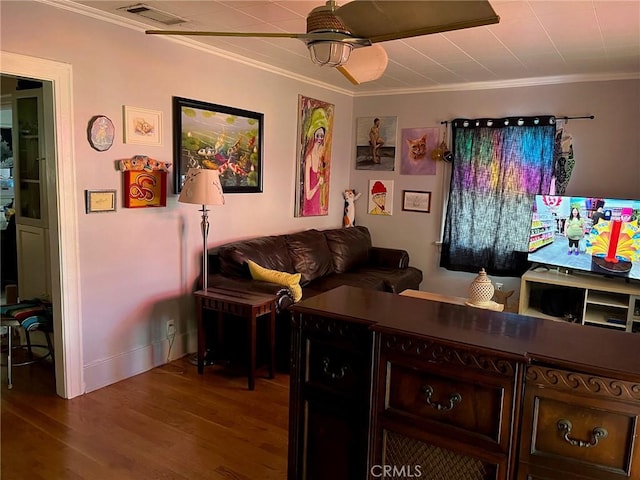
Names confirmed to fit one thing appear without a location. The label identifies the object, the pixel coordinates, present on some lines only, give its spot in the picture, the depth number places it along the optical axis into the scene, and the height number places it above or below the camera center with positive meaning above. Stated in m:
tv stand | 4.15 -0.91
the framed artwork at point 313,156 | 5.16 +0.31
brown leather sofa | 3.75 -0.75
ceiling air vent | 3.03 +1.04
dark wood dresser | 1.36 -0.62
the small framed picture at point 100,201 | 3.21 -0.15
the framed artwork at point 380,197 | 5.79 -0.12
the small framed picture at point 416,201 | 5.55 -0.15
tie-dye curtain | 4.86 +0.02
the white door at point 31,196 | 3.76 -0.16
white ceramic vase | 3.58 -0.72
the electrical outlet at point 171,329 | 3.89 -1.16
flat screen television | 4.16 -0.37
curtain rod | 4.64 +0.71
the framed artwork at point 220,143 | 3.79 +0.32
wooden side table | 3.37 -0.88
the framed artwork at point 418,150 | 5.46 +0.42
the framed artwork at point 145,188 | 3.43 -0.06
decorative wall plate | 3.17 +0.29
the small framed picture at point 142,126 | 3.41 +0.38
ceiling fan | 1.64 +0.60
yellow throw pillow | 3.71 -0.71
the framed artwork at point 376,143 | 5.72 +0.51
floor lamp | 3.49 -0.05
